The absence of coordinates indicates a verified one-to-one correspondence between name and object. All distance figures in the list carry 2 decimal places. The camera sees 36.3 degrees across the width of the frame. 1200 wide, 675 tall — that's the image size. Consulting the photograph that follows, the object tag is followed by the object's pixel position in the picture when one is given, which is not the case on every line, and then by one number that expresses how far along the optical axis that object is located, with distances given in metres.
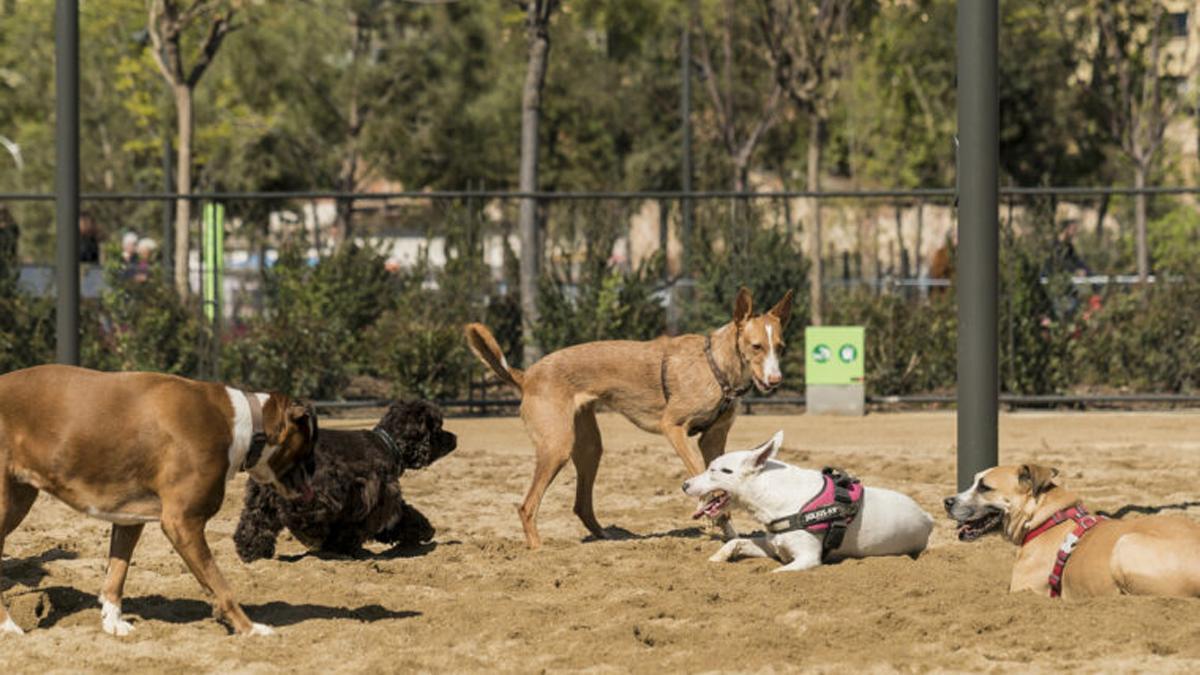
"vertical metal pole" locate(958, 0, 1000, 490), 11.48
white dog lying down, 9.90
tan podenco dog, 11.33
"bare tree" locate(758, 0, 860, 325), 27.05
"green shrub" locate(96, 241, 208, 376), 20.09
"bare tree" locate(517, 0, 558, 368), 23.56
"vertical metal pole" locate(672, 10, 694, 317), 21.14
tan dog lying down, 8.38
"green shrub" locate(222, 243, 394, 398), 20.27
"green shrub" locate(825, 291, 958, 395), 21.03
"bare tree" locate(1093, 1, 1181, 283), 32.75
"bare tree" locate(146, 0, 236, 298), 23.74
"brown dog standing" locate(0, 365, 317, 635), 8.24
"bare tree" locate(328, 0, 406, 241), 43.69
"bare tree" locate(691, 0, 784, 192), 37.09
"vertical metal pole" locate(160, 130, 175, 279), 20.88
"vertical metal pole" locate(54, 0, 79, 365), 13.21
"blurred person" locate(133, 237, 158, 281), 20.61
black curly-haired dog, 10.56
